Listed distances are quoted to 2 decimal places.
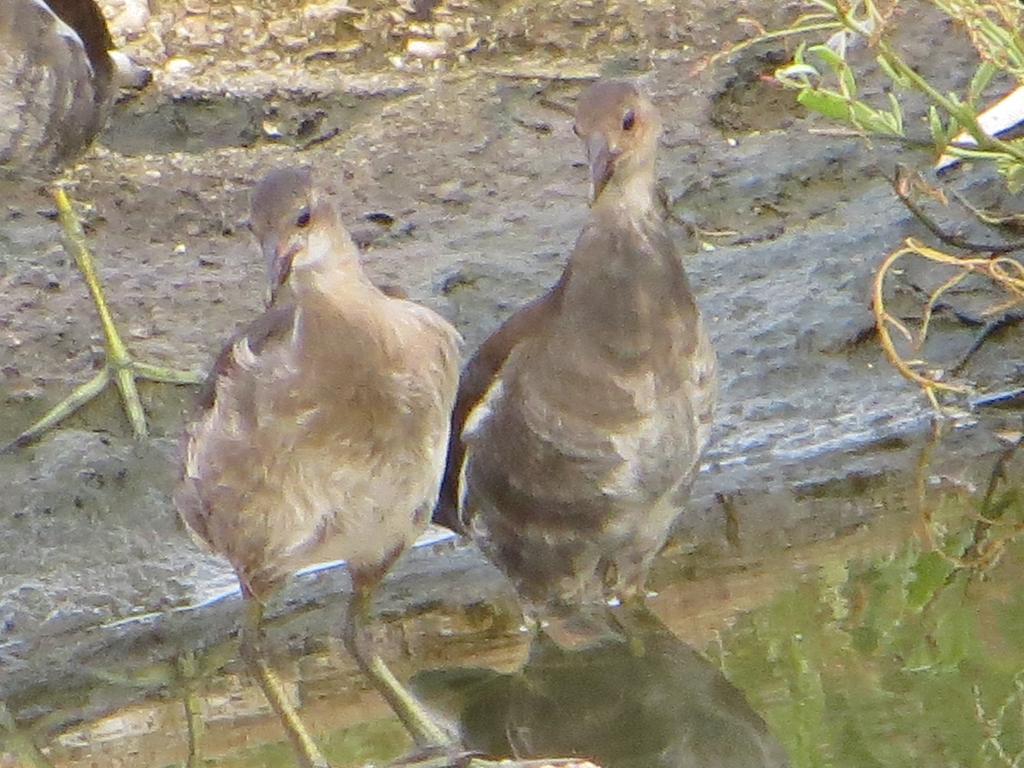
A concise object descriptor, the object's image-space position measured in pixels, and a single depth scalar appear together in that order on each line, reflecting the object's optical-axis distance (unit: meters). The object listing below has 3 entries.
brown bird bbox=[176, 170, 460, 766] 9.01
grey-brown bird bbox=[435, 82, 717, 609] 9.62
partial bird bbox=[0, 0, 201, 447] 13.11
